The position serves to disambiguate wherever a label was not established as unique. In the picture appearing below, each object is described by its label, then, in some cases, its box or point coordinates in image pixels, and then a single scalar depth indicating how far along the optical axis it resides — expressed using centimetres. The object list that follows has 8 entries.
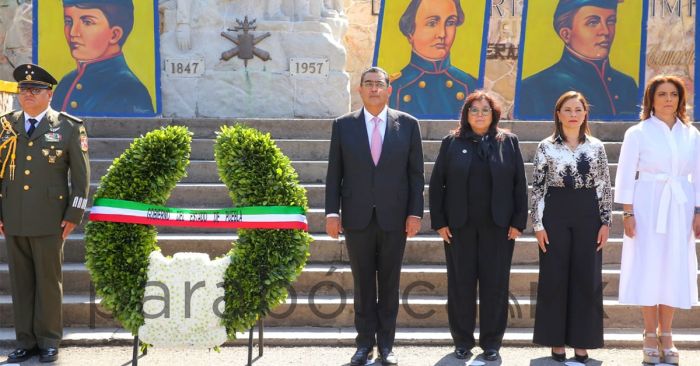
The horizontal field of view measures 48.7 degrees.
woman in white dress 473
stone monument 859
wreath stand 439
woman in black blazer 470
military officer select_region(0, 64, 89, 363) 468
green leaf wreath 442
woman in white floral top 465
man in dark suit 458
